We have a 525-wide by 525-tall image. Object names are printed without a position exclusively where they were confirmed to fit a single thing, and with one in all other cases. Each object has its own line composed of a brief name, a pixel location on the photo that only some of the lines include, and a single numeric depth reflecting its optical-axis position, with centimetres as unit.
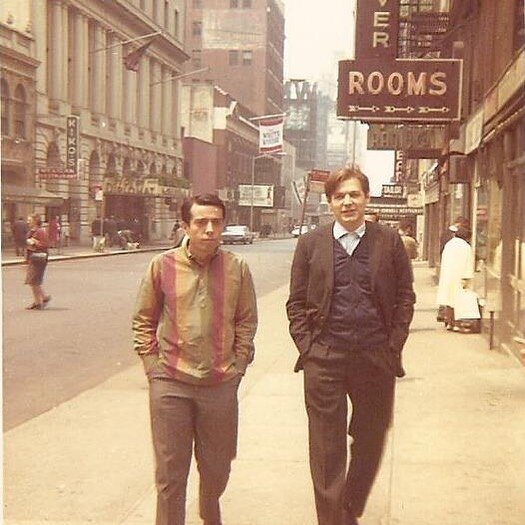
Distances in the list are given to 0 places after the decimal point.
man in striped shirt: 373
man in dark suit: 404
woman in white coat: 1179
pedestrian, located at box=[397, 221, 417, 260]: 1134
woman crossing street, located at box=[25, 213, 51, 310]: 1498
